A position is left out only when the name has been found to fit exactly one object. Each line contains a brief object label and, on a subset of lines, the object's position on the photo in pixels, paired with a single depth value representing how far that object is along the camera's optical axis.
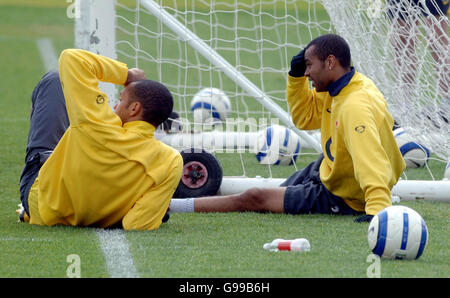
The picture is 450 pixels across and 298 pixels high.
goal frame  12.48
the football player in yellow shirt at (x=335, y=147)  10.29
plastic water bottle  9.23
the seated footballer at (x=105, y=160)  10.04
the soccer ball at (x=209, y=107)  18.20
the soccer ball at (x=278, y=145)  15.50
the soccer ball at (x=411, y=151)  15.21
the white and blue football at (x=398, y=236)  8.85
